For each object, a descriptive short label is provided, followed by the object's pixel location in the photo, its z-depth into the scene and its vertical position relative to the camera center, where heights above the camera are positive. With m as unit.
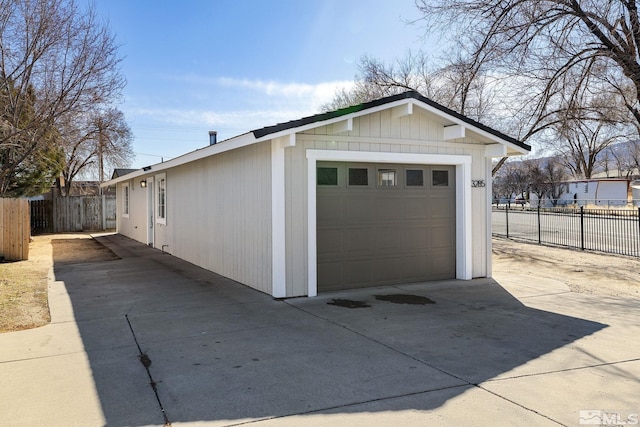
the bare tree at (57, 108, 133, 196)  15.50 +3.18
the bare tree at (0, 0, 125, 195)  10.98 +3.58
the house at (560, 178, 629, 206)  41.25 +1.14
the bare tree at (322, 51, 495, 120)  14.68 +4.55
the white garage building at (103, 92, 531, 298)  7.04 +0.12
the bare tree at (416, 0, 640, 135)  9.20 +3.34
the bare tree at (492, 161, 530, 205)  56.16 +2.82
